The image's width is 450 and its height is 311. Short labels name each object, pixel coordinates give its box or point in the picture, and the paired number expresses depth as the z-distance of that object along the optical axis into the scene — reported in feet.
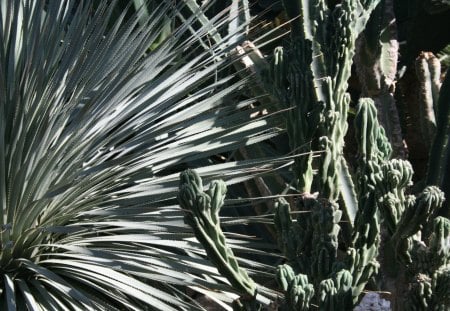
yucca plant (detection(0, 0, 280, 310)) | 9.53
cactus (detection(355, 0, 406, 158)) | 11.41
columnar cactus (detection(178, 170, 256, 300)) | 7.38
